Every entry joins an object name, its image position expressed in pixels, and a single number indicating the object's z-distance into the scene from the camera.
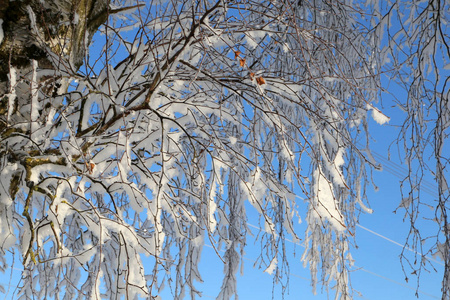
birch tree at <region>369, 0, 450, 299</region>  4.67
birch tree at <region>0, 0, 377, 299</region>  4.24
